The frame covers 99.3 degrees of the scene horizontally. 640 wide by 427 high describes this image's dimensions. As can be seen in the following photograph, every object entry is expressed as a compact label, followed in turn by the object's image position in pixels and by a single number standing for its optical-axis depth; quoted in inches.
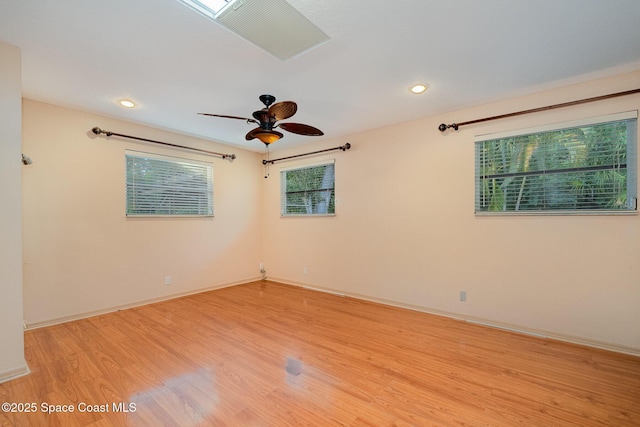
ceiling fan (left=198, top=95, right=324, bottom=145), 98.7
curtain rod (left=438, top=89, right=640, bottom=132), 99.7
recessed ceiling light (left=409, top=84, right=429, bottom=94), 111.8
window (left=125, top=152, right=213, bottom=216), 155.6
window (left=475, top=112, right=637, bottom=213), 101.7
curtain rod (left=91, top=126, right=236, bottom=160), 139.6
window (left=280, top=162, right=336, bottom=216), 187.3
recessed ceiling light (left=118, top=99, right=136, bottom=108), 125.6
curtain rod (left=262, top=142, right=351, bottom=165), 174.9
